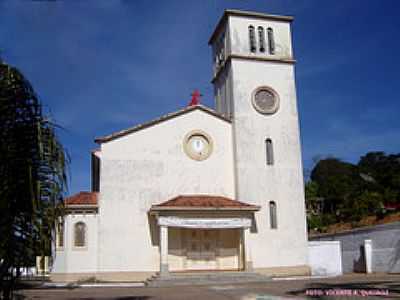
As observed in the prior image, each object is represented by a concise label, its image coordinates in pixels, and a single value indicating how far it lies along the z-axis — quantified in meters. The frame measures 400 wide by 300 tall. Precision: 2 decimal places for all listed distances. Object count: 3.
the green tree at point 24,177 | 5.96
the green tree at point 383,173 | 45.34
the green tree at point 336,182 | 56.23
